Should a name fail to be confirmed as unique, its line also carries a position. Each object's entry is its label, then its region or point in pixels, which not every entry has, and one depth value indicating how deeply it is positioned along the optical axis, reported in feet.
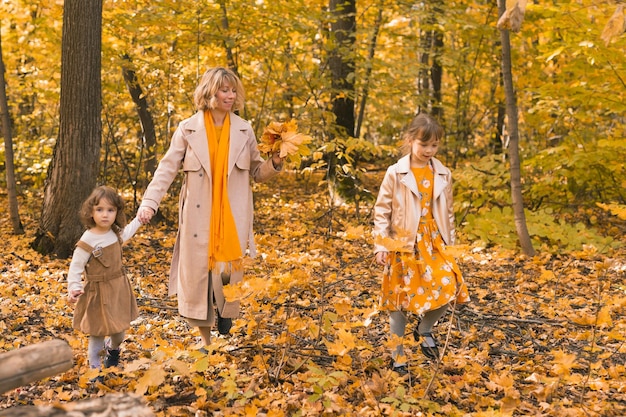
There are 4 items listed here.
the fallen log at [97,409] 5.99
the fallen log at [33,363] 6.69
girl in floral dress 12.17
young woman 12.25
